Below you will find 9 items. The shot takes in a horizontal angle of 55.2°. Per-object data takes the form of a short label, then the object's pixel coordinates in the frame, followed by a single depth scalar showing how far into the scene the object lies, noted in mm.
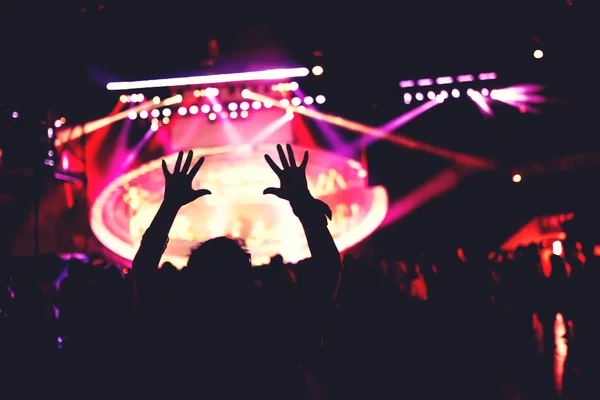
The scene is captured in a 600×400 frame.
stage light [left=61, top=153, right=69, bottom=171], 10469
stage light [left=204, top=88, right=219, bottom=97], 8837
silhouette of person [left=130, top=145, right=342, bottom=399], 1526
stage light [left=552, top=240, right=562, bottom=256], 12943
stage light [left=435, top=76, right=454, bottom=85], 8268
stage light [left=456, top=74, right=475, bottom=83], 8257
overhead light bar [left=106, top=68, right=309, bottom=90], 8352
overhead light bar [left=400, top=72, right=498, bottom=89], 8219
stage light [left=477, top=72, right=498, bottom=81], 8062
